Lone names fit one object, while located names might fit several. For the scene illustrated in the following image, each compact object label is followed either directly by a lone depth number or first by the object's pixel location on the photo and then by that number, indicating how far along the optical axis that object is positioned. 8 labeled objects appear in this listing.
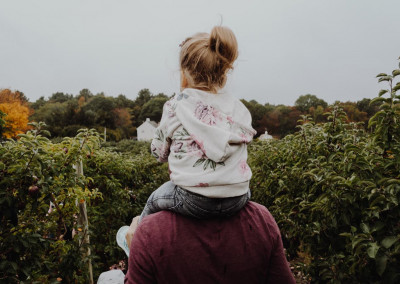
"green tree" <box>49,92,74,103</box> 84.00
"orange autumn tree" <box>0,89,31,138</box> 31.22
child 1.07
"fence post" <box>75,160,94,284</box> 2.93
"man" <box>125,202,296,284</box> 1.04
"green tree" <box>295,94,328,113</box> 66.44
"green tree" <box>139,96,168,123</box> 67.75
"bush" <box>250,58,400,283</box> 1.37
